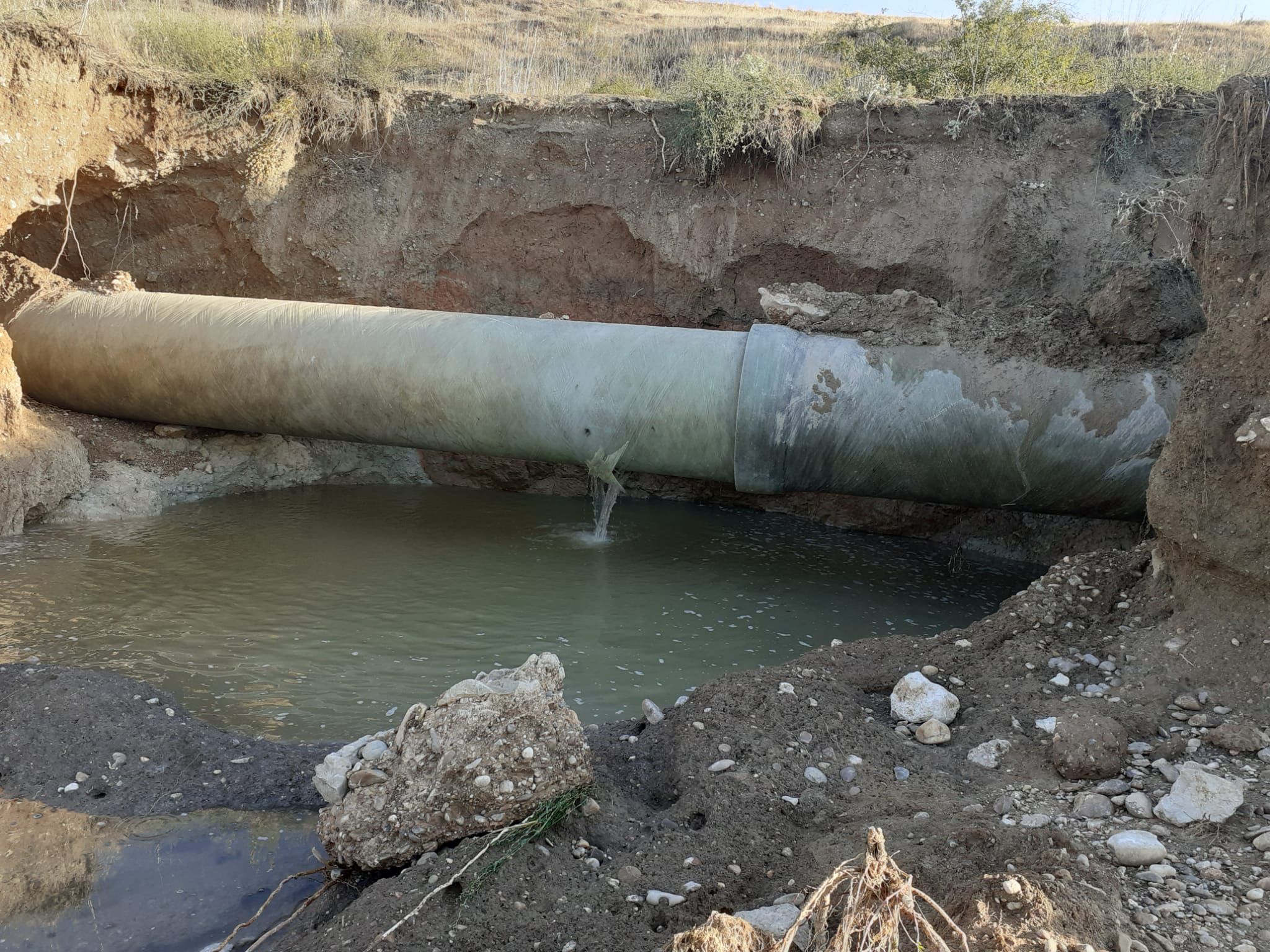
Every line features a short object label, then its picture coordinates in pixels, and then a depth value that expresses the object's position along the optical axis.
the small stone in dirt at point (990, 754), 3.04
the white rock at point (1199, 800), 2.50
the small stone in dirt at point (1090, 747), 2.83
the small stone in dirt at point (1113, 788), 2.71
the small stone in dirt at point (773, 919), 2.15
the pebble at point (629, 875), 2.52
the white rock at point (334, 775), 2.88
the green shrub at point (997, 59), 8.33
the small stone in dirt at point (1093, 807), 2.60
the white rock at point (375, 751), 2.95
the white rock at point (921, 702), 3.36
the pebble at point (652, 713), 3.55
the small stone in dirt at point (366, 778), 2.83
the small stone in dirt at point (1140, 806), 2.58
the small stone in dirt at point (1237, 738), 2.84
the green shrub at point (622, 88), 9.03
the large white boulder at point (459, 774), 2.70
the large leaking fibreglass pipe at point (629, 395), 4.97
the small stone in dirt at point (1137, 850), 2.32
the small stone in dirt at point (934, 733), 3.23
